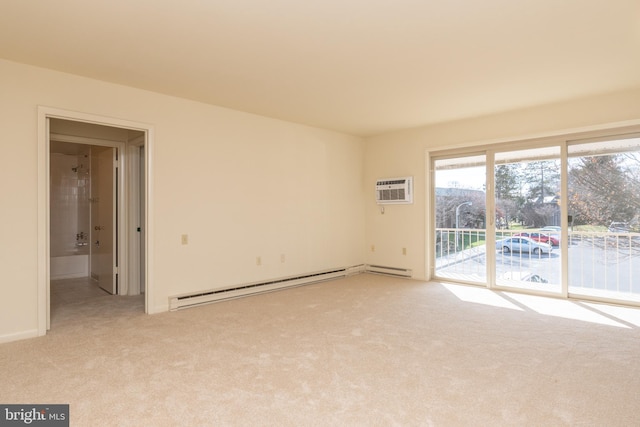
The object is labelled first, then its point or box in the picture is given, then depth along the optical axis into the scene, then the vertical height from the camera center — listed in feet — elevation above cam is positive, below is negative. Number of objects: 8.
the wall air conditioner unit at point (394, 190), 18.30 +1.23
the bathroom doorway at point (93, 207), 10.66 +0.47
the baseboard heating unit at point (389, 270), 18.72 -2.98
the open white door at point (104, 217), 15.80 +0.01
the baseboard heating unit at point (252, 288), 13.19 -3.02
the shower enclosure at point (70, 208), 20.43 +0.56
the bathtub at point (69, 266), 19.71 -2.69
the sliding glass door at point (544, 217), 13.32 -0.16
